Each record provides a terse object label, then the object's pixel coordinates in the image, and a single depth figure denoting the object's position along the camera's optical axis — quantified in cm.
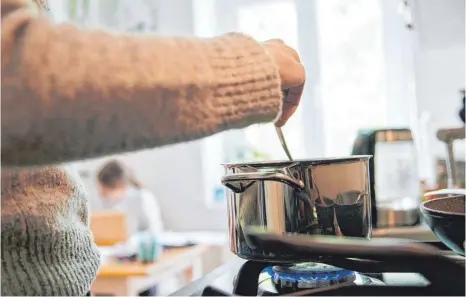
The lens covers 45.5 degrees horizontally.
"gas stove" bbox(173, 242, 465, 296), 47
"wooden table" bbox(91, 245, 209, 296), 182
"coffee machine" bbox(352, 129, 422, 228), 107
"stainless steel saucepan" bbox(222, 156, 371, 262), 59
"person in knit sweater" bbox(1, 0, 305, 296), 40
